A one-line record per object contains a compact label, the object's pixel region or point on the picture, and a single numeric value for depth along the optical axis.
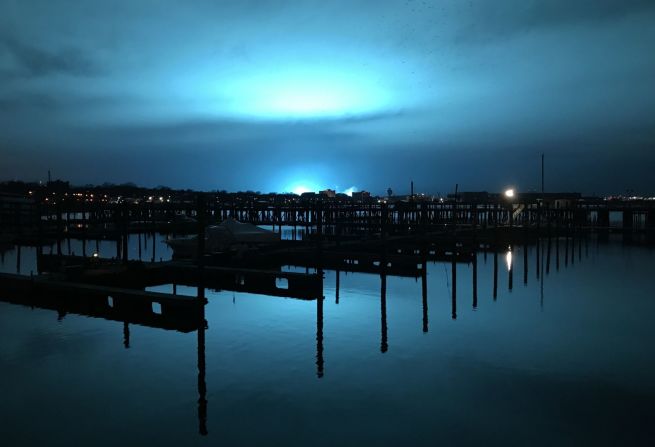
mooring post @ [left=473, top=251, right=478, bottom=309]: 20.17
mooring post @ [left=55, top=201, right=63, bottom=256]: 19.20
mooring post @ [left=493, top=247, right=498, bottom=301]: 22.00
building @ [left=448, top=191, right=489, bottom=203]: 137.65
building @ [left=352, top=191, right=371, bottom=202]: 179.81
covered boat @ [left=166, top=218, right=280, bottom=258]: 25.91
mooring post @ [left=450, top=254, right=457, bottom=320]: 18.12
